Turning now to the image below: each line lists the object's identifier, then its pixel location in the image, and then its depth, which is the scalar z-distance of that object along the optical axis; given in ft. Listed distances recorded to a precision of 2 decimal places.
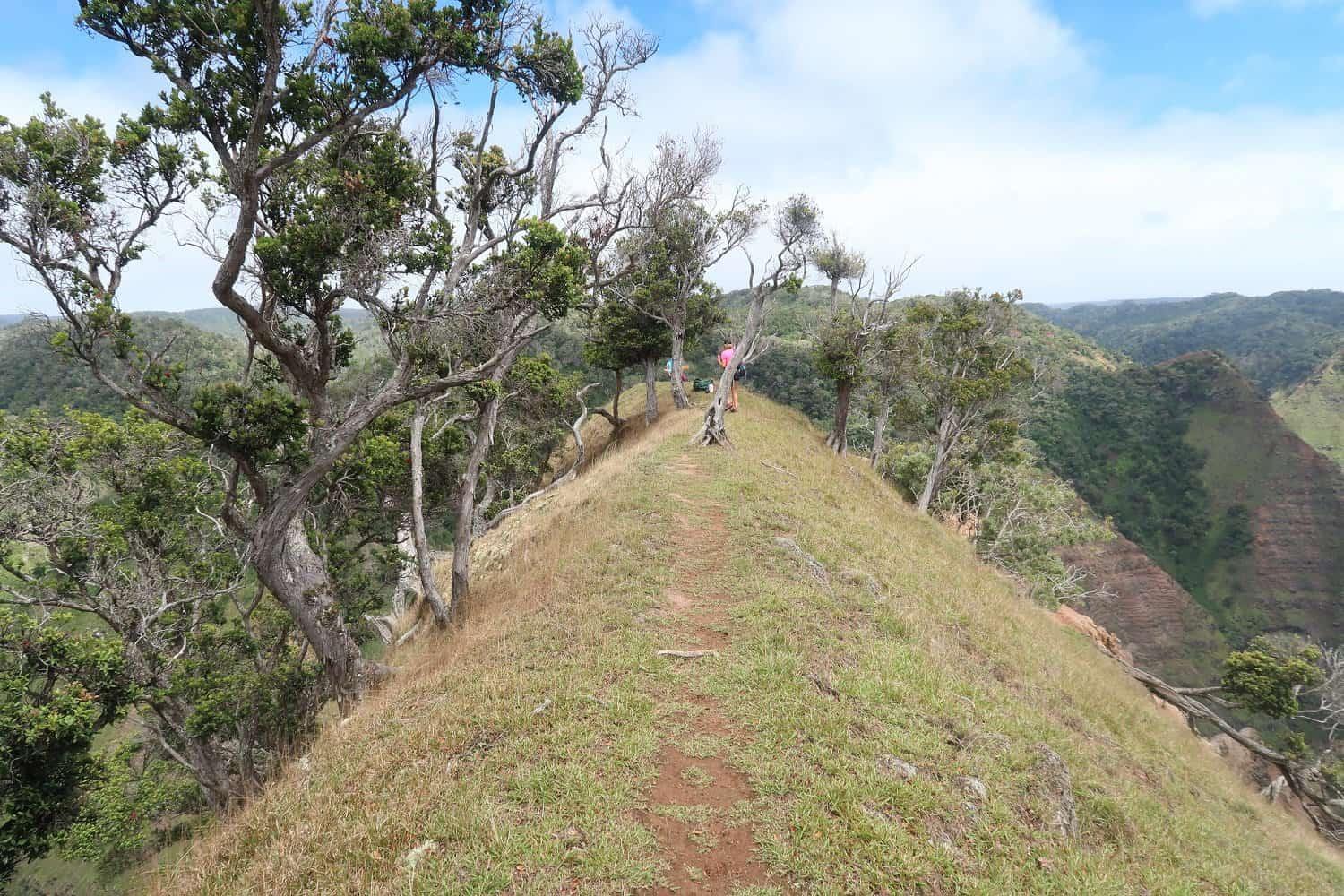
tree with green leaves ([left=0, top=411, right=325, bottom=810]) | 30.48
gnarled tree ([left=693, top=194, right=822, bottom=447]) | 58.34
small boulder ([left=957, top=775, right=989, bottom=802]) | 18.02
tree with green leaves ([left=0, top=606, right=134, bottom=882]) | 21.94
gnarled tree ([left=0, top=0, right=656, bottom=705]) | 21.67
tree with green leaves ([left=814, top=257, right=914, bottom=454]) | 71.05
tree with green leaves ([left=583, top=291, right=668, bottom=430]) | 83.05
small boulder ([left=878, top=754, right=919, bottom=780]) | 18.13
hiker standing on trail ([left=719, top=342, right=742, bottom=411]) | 66.42
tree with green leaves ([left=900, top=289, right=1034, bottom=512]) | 73.97
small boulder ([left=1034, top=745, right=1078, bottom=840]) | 18.17
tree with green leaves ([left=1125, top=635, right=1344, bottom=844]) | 57.93
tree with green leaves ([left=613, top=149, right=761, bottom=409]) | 68.80
